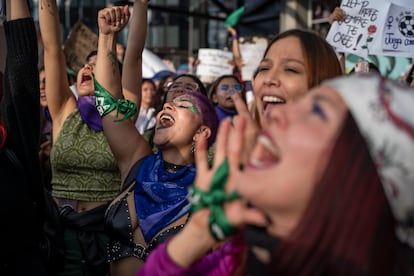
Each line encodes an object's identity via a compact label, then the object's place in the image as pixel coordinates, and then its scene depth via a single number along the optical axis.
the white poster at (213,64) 6.98
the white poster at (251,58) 6.57
